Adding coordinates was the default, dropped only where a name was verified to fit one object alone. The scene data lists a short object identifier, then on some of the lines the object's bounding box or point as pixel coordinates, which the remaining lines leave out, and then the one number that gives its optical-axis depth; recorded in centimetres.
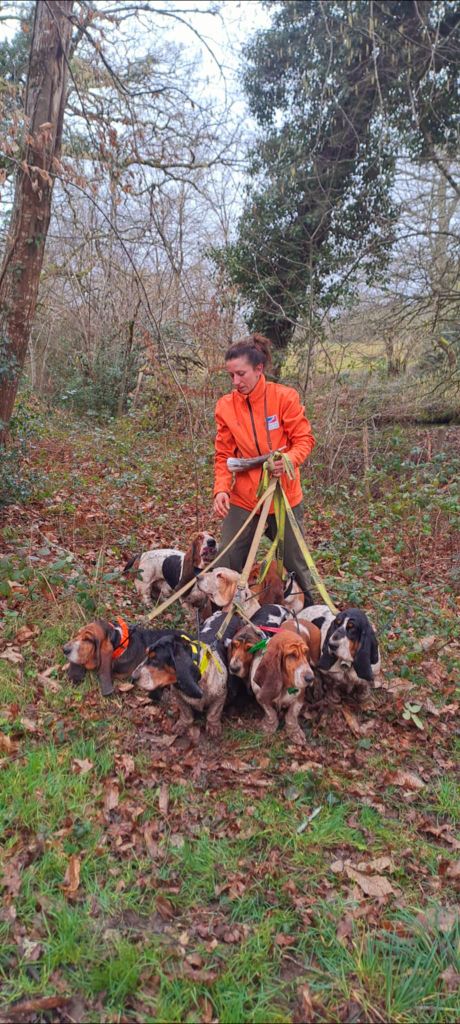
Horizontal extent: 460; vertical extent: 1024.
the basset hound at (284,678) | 348
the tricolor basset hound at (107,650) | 378
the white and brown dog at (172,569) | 472
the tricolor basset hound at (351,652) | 362
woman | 421
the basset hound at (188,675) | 344
